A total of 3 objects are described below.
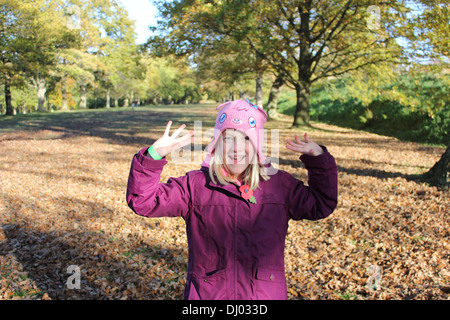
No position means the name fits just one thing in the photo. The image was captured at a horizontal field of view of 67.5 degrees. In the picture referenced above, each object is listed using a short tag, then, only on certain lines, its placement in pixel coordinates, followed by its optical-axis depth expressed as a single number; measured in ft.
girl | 6.67
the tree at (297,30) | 53.01
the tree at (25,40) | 85.25
